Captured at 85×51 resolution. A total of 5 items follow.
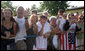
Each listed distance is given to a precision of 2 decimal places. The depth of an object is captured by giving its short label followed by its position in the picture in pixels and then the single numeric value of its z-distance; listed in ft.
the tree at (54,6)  54.52
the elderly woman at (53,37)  11.80
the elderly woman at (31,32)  10.99
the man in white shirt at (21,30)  10.78
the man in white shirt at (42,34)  11.33
